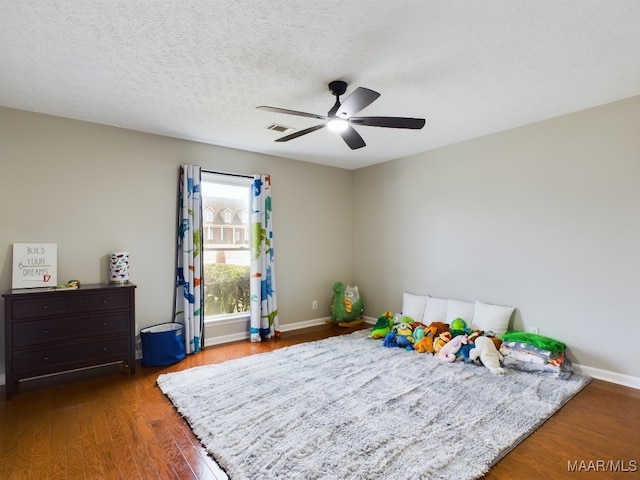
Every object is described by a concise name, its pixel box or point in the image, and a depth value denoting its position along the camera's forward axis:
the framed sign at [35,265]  3.05
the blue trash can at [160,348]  3.52
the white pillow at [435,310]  4.23
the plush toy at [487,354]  3.24
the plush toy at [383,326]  4.38
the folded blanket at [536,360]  3.11
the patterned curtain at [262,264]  4.52
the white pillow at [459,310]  4.00
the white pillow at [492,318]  3.67
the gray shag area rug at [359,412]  1.95
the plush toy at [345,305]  5.15
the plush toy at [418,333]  3.91
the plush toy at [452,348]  3.52
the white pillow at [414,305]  4.48
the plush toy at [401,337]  3.96
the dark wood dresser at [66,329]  2.79
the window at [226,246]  4.37
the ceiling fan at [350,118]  2.34
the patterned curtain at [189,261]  3.95
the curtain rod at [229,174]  4.24
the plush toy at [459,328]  3.75
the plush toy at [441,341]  3.70
